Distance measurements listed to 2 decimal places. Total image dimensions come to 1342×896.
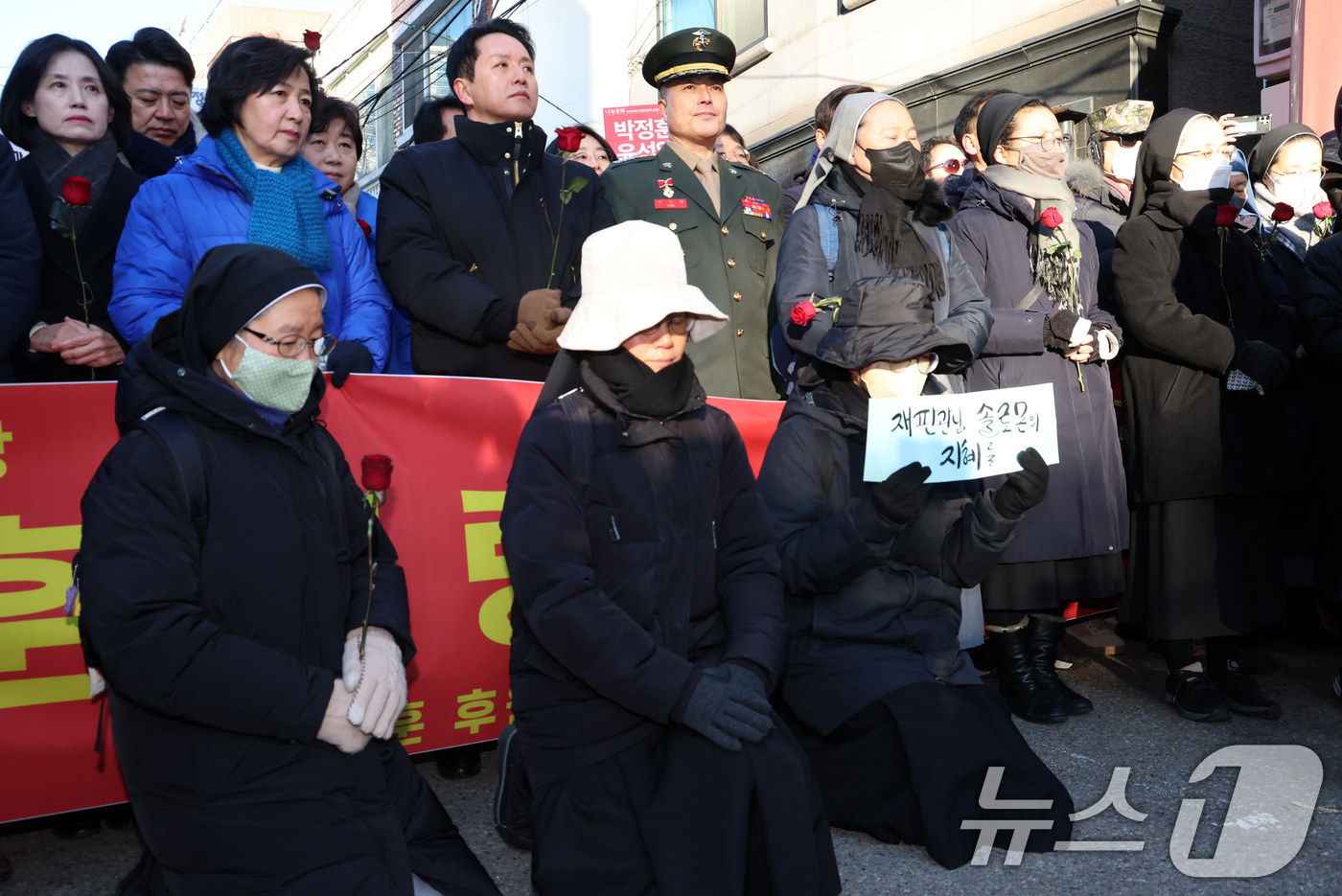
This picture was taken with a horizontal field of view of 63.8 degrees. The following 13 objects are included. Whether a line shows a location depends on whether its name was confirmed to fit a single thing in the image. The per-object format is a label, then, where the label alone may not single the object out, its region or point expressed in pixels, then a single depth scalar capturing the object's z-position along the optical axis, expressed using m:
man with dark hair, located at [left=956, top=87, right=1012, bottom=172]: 5.88
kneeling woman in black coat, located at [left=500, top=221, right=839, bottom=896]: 2.64
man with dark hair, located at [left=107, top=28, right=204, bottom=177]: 4.62
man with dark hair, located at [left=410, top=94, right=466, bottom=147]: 5.98
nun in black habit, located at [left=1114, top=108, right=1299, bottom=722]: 4.22
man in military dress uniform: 4.51
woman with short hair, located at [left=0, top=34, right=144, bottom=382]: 3.61
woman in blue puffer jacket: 3.47
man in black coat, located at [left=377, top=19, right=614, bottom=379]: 3.75
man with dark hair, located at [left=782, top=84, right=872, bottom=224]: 5.40
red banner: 3.12
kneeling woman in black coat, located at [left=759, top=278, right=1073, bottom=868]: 3.11
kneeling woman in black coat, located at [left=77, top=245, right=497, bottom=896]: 2.27
